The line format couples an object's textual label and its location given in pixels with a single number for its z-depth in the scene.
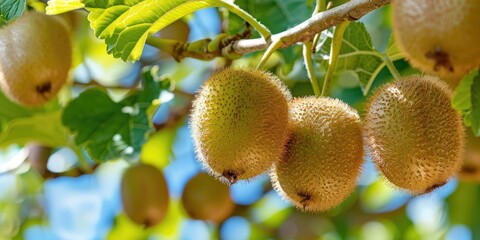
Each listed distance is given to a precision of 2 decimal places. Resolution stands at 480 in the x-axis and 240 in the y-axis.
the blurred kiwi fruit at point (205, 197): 0.95
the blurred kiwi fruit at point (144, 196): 0.90
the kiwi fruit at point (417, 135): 0.57
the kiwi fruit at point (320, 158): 0.61
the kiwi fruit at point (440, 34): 0.47
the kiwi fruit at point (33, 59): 0.71
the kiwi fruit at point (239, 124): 0.59
